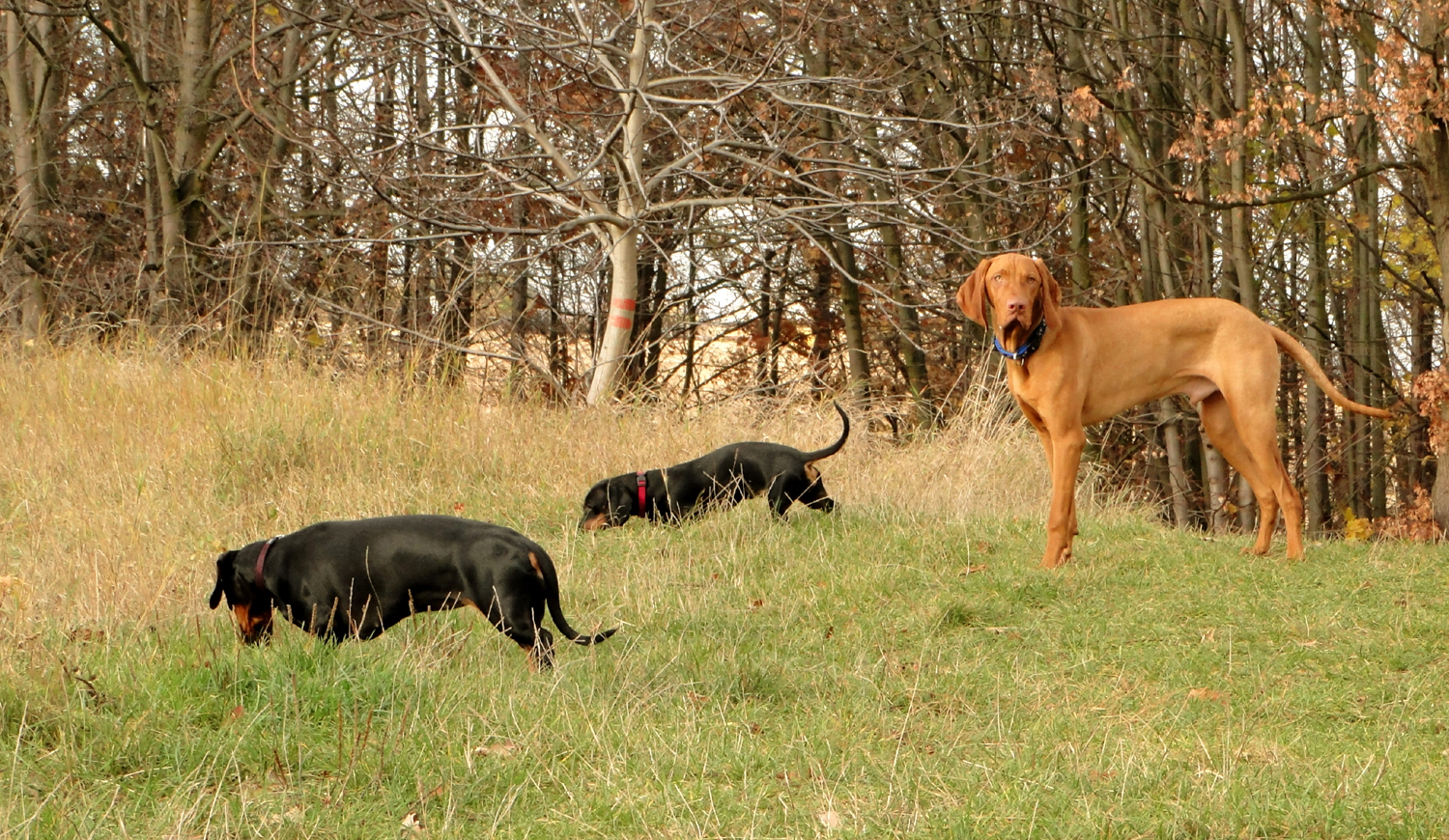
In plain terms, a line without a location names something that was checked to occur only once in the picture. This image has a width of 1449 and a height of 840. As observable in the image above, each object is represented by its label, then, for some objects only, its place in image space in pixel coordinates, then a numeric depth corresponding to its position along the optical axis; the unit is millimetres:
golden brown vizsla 13320
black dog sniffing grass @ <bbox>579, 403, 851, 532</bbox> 15750
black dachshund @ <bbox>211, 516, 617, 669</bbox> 9297
